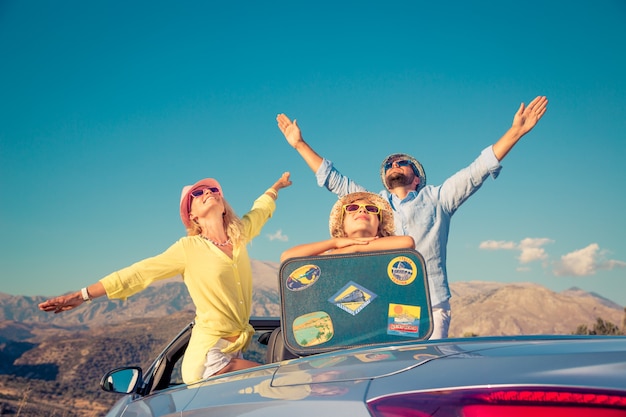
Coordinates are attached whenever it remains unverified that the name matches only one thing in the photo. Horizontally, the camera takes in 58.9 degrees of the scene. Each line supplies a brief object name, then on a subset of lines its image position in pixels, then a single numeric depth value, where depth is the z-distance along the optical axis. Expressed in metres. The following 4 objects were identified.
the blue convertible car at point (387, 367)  1.00
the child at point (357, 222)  2.83
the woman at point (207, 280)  3.13
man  4.11
